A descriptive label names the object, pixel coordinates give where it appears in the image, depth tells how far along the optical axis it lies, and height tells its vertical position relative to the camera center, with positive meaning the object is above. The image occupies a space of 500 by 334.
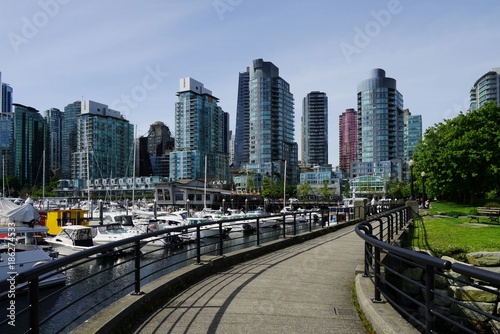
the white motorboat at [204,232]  44.97 -5.91
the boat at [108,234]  35.66 -4.87
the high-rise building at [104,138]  149.39 +16.23
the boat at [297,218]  60.53 -6.41
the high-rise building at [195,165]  190.19 +7.03
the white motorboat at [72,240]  33.25 -5.07
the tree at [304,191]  143.71 -4.24
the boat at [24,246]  19.50 -3.78
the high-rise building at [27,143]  177.12 +16.62
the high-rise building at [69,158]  197.88 +10.96
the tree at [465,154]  44.47 +2.75
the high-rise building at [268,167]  186.88 +5.77
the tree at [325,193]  142.18 -4.96
